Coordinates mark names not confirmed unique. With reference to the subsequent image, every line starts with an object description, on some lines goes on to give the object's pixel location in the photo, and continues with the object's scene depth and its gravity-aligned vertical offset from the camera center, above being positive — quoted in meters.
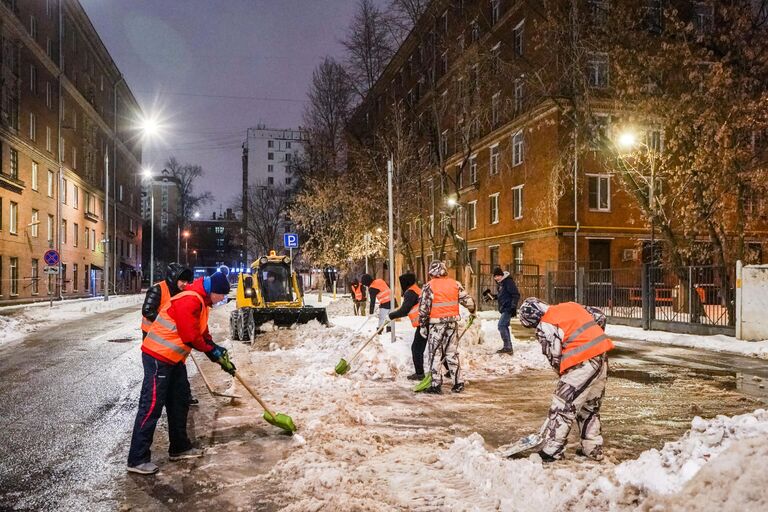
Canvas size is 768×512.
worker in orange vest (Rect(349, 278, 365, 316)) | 23.88 -0.86
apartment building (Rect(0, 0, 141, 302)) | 34.66 +8.98
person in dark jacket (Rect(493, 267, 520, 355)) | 12.73 -0.64
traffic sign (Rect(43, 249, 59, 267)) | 29.31 +0.88
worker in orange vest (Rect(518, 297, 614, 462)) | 5.15 -0.77
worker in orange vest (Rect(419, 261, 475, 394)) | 8.56 -0.72
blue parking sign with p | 24.20 +1.37
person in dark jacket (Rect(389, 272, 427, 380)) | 9.52 -0.71
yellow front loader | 15.09 -0.74
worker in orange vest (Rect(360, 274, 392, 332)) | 14.16 -0.58
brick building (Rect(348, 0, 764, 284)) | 21.50 +6.20
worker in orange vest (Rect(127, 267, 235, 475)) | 5.34 -0.81
